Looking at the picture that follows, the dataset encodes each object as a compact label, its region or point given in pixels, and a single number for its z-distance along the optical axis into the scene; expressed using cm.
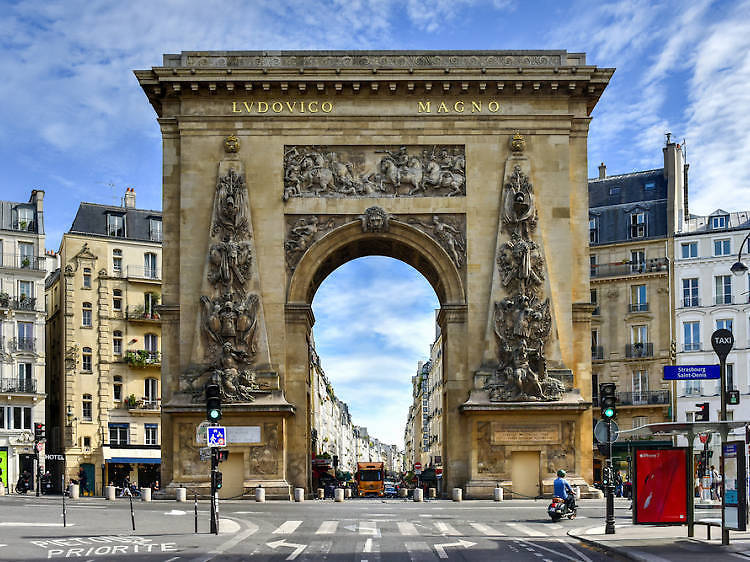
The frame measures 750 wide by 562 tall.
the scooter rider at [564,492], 3497
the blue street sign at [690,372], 2655
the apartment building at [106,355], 7162
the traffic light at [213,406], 2961
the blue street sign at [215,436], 2952
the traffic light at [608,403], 2959
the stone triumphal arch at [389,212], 4797
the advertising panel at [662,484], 2816
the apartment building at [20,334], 6675
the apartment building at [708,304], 6838
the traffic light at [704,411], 3453
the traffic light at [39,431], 5372
